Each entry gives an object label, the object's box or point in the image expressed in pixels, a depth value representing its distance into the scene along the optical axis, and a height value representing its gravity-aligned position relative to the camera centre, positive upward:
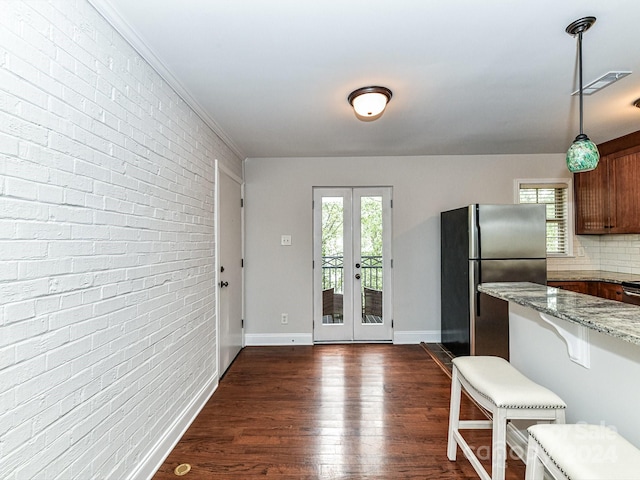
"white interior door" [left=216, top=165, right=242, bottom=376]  3.04 -0.21
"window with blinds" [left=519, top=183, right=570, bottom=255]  3.96 +0.52
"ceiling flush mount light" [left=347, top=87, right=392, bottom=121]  2.15 +1.02
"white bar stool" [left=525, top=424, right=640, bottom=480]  0.92 -0.64
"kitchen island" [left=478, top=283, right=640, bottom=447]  1.17 -0.48
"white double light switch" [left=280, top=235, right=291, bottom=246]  4.03 +0.11
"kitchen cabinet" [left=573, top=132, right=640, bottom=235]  3.21 +0.62
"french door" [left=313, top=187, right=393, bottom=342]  4.00 -0.12
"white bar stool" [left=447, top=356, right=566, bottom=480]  1.38 -0.67
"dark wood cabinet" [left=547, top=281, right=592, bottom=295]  3.39 -0.40
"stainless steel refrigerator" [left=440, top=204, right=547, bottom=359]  3.11 -0.10
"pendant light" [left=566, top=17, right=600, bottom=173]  1.54 +0.48
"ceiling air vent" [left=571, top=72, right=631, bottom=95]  2.02 +1.10
